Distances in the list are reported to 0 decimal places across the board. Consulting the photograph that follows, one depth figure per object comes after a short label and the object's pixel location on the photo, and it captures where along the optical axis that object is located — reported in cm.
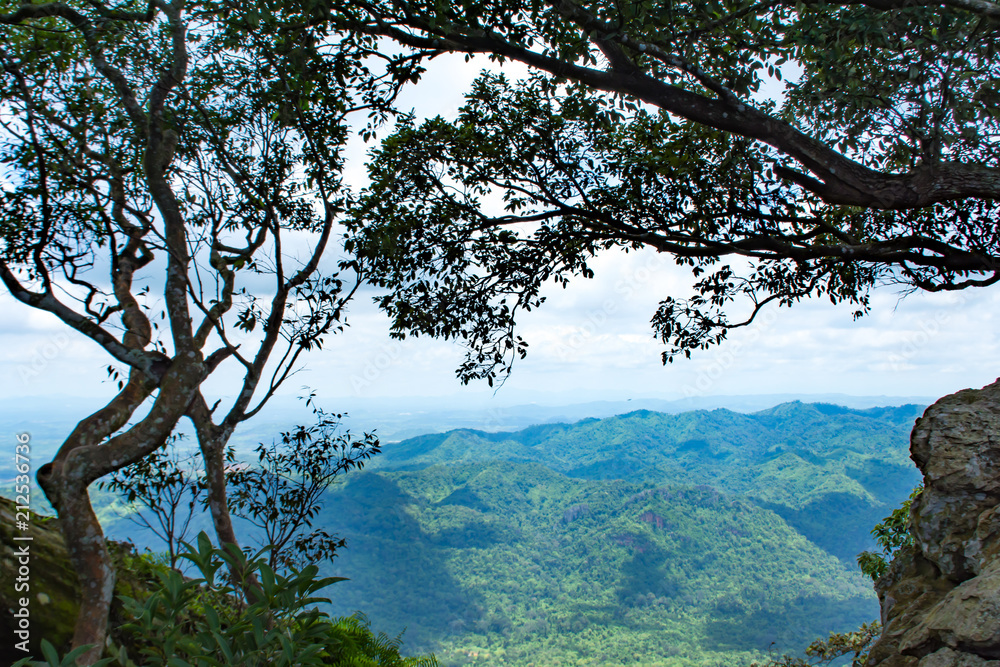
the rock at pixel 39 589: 429
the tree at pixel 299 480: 658
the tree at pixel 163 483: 691
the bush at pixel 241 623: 253
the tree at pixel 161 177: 434
